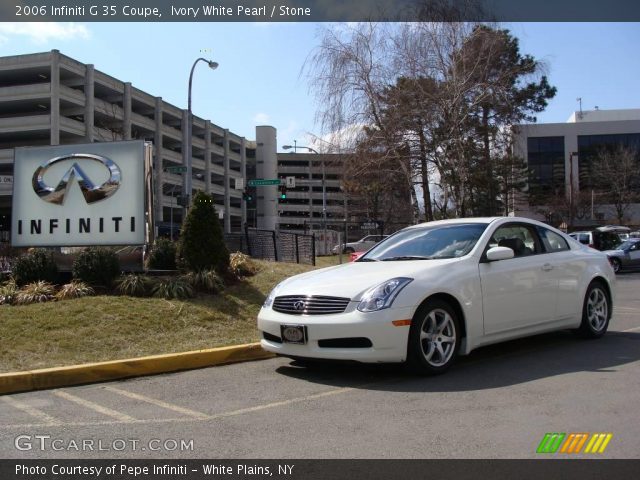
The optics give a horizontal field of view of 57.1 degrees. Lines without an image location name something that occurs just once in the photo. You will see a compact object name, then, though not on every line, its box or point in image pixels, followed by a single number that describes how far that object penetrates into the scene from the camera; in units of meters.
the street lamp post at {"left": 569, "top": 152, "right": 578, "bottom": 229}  52.67
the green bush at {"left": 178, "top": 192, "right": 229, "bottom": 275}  10.84
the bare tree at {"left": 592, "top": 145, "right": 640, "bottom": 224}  56.31
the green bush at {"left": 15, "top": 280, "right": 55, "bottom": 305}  9.52
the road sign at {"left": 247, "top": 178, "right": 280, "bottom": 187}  27.85
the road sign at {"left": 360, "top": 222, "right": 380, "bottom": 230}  29.73
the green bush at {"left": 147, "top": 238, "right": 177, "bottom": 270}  11.70
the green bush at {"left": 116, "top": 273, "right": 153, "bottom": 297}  10.02
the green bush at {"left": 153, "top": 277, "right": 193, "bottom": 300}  9.86
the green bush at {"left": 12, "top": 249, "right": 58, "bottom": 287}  10.51
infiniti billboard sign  11.70
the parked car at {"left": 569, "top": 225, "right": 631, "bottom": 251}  25.91
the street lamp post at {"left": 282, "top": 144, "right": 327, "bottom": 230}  24.63
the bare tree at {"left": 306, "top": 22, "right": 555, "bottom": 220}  21.17
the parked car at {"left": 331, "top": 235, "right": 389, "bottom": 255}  35.47
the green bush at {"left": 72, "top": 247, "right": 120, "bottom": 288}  10.34
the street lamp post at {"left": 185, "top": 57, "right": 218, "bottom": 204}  28.91
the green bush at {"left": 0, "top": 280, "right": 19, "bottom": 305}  9.52
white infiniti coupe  5.44
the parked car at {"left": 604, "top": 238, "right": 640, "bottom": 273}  24.36
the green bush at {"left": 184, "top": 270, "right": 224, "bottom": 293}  10.31
